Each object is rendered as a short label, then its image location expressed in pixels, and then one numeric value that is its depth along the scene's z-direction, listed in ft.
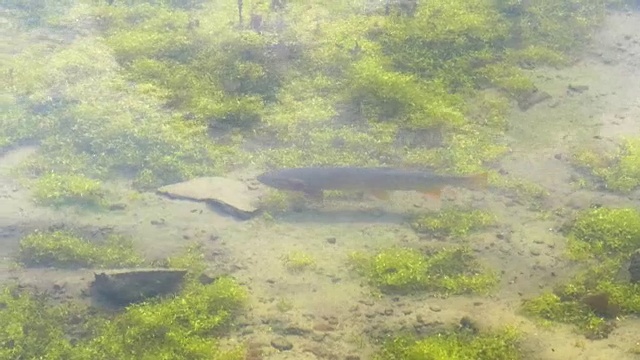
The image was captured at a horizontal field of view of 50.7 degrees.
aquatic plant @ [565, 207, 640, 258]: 22.77
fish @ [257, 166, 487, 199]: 24.72
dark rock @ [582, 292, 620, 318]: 19.60
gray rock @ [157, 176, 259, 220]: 25.46
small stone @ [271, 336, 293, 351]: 18.83
